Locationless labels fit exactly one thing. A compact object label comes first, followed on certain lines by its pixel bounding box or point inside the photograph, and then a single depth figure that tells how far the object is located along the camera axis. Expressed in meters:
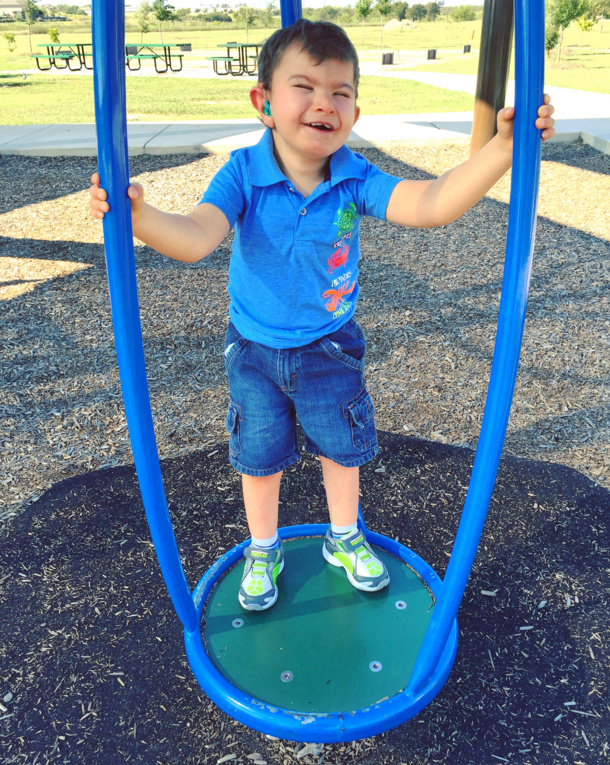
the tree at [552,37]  22.02
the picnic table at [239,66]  19.03
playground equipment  1.26
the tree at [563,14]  23.58
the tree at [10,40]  32.81
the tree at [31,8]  44.08
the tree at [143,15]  44.95
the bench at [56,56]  22.23
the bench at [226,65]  18.75
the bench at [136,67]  20.73
